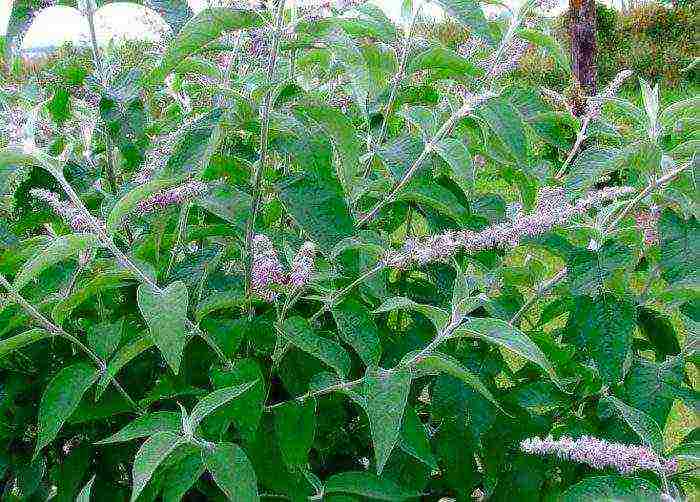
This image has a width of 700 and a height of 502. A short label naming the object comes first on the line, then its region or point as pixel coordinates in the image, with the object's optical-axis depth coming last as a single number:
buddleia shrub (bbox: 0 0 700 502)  1.22
